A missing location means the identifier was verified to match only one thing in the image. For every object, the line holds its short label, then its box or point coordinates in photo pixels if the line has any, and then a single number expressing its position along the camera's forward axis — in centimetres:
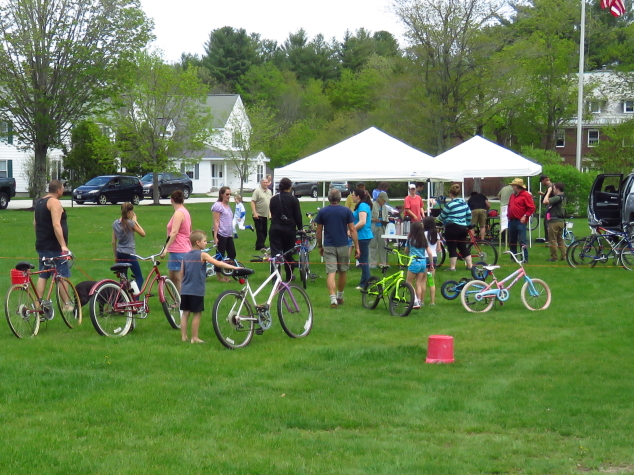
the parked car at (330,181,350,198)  5403
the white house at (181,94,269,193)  5794
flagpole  3403
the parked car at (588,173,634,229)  2145
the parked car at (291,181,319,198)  5956
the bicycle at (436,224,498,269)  1843
